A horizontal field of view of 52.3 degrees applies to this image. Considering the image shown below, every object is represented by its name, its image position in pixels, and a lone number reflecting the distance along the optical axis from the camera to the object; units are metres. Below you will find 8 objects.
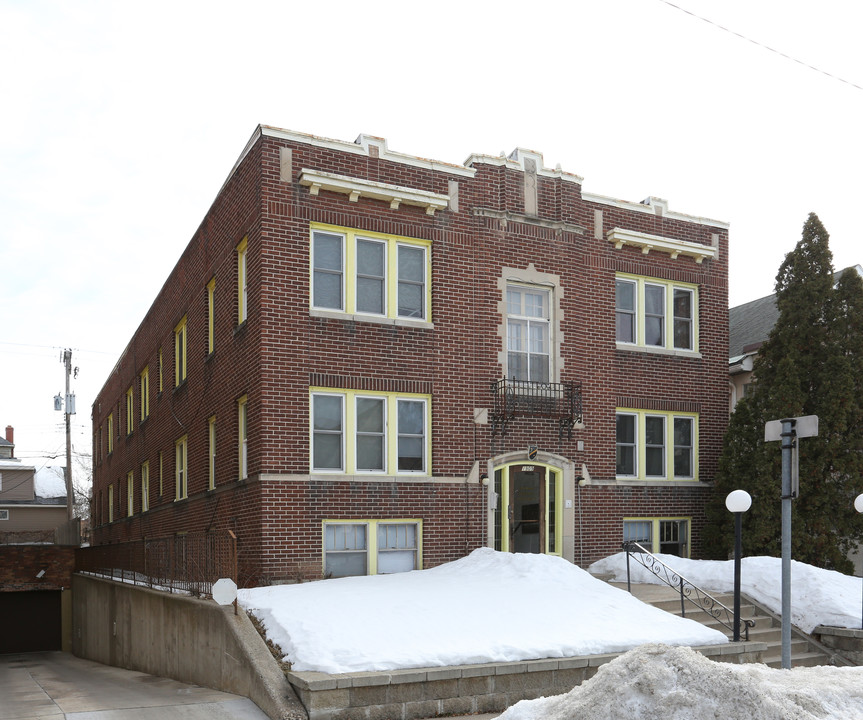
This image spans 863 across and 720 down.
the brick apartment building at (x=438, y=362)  15.59
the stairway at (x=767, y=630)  13.49
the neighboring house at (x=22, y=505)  53.28
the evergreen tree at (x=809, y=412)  17.47
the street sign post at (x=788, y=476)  10.22
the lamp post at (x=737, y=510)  11.96
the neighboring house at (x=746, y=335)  21.76
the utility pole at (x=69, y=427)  46.59
